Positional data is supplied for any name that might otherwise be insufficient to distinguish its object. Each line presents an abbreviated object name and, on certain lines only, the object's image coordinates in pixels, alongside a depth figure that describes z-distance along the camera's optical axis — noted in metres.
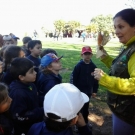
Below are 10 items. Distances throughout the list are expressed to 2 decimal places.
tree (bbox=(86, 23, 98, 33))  38.07
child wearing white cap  1.10
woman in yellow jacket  1.34
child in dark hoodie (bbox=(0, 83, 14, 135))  1.35
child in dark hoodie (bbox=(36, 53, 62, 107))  1.93
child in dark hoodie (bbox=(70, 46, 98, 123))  2.89
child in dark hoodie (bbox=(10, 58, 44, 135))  1.61
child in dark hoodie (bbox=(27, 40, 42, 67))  3.13
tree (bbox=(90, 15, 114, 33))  37.25
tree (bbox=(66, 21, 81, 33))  42.60
